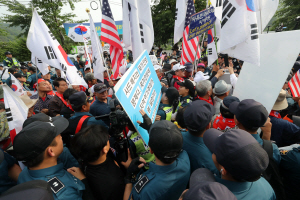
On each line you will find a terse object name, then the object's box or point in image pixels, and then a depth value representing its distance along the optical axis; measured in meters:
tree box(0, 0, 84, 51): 17.30
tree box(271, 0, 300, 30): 18.43
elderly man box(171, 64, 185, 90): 4.58
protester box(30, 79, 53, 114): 3.81
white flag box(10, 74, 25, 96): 3.44
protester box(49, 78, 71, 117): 3.42
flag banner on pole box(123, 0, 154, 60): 3.11
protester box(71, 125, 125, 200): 1.43
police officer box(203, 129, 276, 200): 1.01
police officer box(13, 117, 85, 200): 1.22
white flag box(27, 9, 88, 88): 2.92
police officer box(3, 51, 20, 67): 10.34
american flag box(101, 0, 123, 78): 3.40
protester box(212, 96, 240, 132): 2.21
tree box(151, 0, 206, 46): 21.31
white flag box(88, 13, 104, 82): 3.86
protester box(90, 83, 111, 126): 2.97
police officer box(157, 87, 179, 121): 2.71
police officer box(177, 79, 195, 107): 3.26
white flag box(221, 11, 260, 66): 2.18
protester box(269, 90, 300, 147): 2.15
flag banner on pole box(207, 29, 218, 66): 4.45
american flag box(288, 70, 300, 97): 3.25
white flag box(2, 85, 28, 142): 1.94
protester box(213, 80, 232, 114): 2.96
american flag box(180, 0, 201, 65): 4.79
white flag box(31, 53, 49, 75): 3.71
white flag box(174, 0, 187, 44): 4.56
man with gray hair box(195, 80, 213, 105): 3.01
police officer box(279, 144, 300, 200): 1.62
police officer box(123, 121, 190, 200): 1.30
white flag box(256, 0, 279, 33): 2.60
